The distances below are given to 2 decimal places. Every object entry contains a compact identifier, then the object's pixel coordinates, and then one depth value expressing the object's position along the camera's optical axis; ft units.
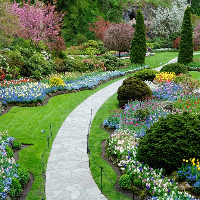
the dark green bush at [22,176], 18.33
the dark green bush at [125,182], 17.84
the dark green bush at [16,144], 24.67
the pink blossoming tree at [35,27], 67.10
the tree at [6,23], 41.27
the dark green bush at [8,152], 21.26
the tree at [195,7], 162.45
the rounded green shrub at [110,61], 66.64
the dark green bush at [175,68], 51.60
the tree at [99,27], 105.89
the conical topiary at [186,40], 71.05
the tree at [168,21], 122.93
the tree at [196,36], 103.60
